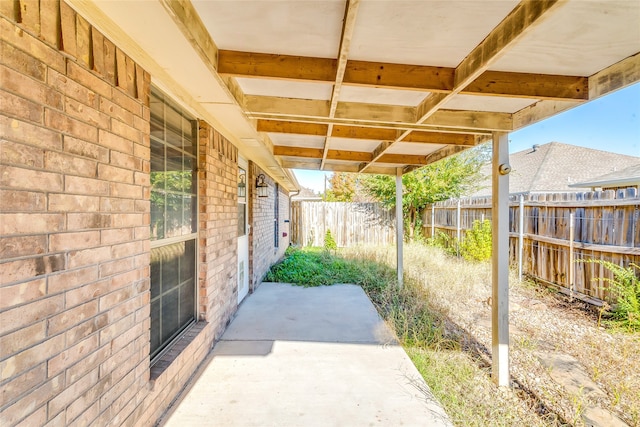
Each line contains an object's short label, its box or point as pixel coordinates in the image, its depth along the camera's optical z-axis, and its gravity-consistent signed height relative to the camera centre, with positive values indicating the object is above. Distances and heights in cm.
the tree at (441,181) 1016 +110
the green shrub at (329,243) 1029 -115
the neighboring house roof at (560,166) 1242 +204
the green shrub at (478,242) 708 -78
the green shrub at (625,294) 372 -114
